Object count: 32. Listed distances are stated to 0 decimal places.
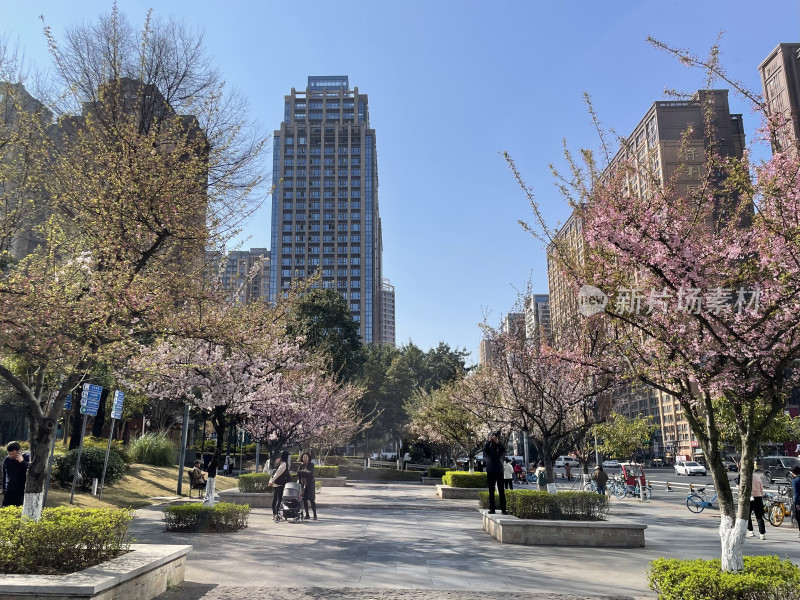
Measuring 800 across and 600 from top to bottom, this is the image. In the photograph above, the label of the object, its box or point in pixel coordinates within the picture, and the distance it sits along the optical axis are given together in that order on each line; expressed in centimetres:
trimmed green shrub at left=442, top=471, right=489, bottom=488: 2481
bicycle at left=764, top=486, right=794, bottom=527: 1736
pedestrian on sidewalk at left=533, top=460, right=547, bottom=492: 1818
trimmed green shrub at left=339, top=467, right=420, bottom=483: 4500
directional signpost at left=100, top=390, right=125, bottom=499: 1718
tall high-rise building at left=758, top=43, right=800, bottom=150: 6294
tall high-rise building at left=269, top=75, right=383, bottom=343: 12719
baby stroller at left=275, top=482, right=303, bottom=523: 1546
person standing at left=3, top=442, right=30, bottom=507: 1050
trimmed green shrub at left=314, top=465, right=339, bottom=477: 3803
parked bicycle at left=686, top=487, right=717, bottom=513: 2161
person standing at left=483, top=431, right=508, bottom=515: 1260
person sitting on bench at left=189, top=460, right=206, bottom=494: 2077
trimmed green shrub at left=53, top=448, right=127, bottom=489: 1792
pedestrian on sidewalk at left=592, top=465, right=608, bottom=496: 2306
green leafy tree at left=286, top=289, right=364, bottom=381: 5297
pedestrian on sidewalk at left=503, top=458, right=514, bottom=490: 1900
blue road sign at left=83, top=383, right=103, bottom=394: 1550
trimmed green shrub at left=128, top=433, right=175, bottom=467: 2747
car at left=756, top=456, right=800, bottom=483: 4151
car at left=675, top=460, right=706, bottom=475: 5619
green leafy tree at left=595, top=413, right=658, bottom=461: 3141
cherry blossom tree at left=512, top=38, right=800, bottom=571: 644
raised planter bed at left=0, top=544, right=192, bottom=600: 557
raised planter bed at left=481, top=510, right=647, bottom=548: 1167
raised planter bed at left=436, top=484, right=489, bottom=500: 2409
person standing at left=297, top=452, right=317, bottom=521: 1642
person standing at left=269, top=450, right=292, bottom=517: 1600
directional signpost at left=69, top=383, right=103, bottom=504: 1545
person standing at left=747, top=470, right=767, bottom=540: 1412
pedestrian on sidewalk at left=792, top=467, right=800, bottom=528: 1371
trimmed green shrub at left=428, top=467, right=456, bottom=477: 3781
